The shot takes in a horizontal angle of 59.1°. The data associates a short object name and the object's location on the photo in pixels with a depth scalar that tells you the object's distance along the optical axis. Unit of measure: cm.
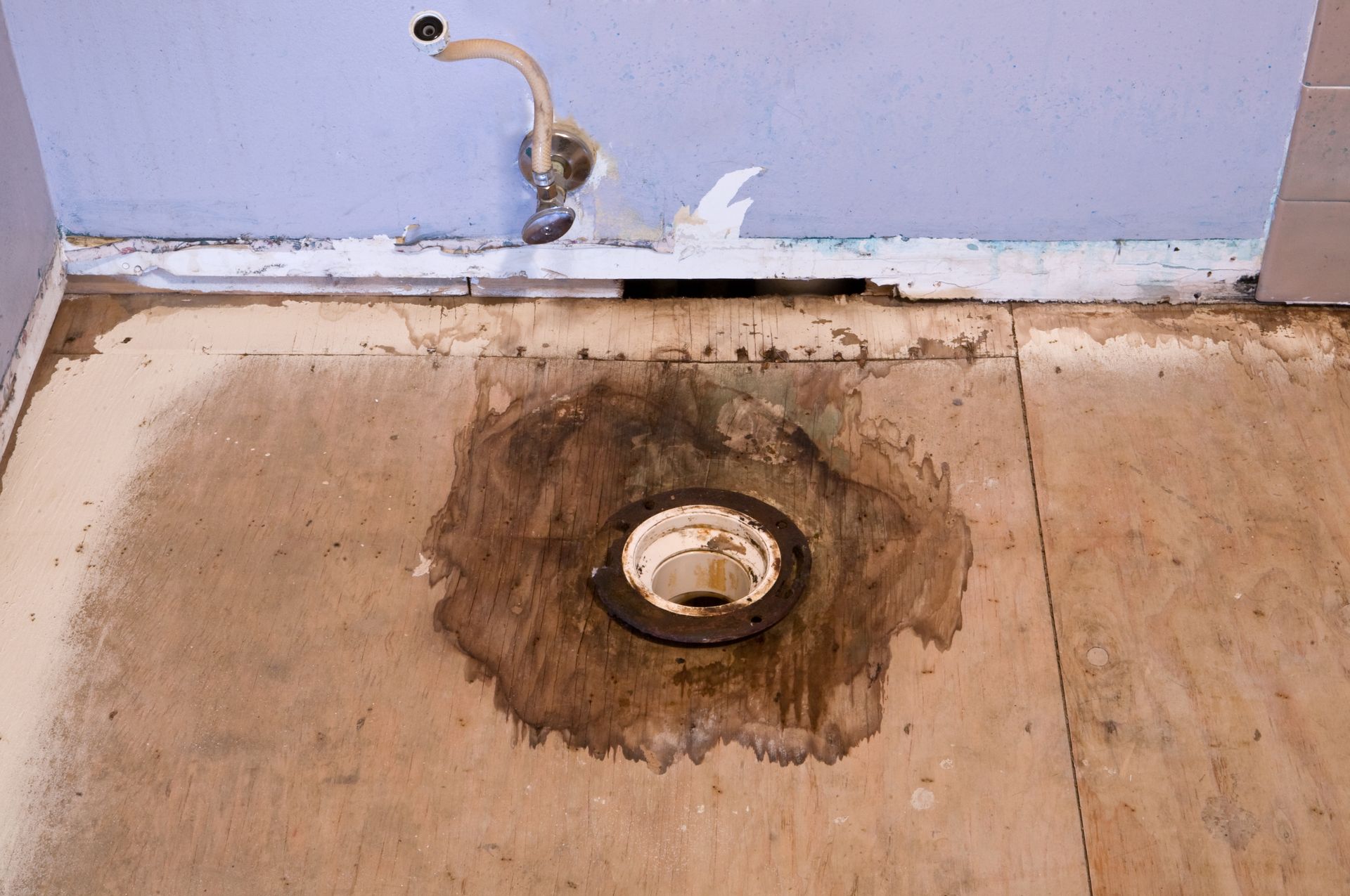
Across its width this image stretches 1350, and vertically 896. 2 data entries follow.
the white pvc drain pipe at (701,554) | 115
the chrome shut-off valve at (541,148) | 106
